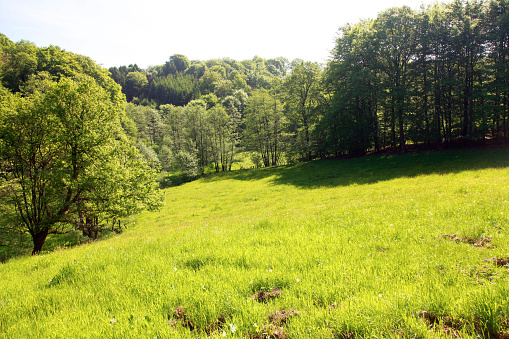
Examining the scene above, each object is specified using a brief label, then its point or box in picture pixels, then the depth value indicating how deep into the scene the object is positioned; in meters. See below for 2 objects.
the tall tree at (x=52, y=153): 15.00
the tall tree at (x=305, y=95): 45.44
